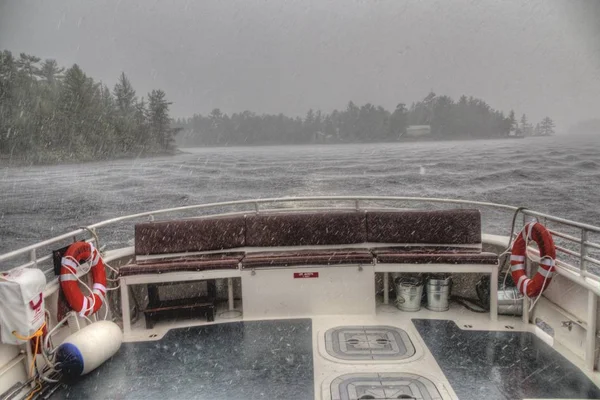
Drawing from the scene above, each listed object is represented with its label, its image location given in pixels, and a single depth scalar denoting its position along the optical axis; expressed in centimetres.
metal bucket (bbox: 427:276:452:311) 390
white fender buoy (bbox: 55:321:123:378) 287
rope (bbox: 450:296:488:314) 389
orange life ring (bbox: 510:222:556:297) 327
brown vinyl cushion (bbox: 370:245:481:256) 395
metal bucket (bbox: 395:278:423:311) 389
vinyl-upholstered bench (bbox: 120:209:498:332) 374
